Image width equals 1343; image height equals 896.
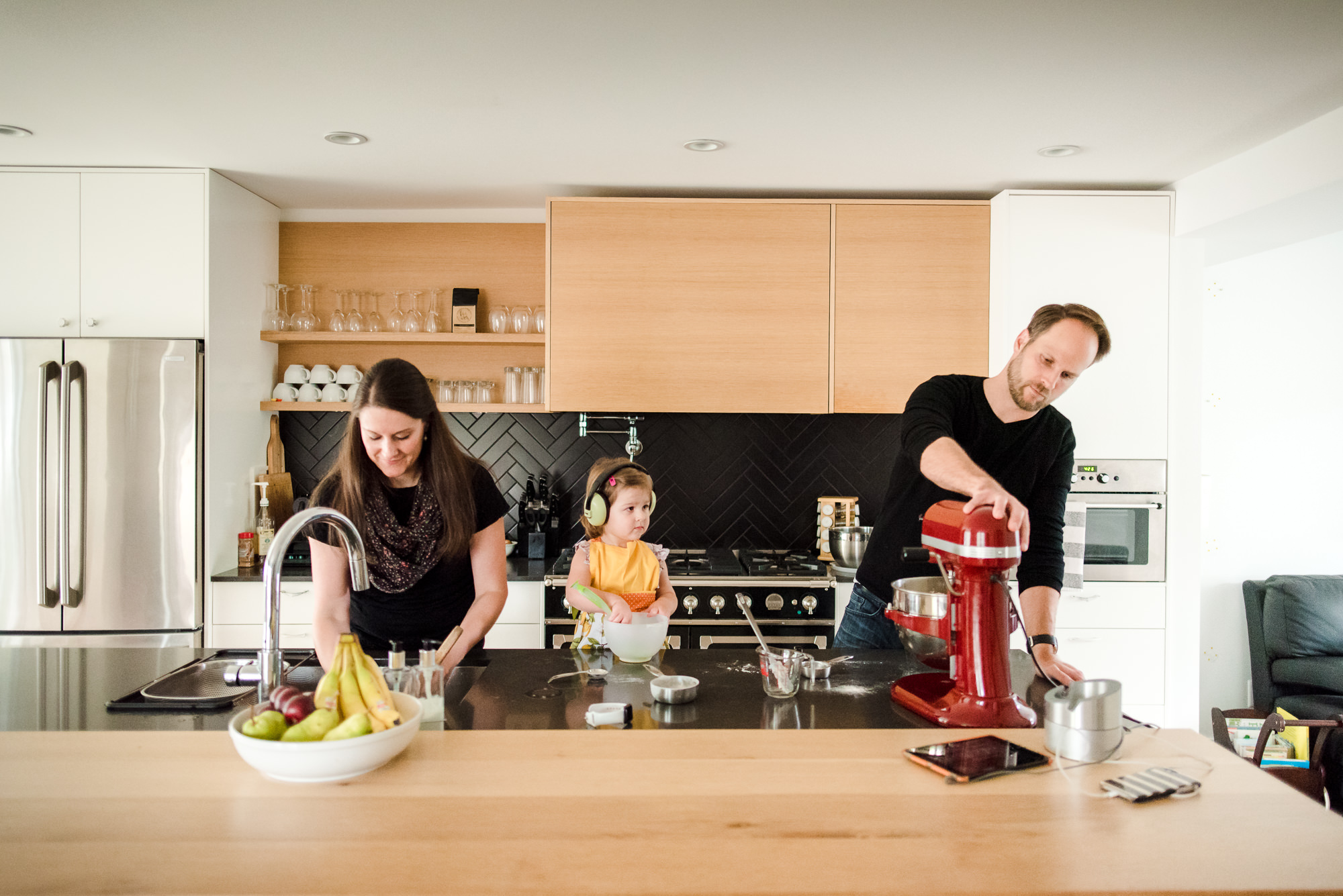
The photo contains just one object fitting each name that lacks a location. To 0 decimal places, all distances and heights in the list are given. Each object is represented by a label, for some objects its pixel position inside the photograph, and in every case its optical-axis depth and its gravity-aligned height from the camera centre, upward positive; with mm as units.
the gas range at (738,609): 3250 -657
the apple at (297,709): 1149 -385
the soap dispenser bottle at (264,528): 3449 -402
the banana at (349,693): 1183 -374
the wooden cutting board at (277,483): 3633 -224
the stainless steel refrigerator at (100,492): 3043 -229
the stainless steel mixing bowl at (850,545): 3400 -436
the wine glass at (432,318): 3584 +501
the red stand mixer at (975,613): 1362 -298
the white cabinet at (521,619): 3281 -731
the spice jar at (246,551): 3395 -487
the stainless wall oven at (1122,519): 3301 -309
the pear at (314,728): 1121 -401
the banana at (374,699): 1168 -382
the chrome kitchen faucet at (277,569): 1183 -207
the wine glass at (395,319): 3635 +502
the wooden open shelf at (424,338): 3564 +414
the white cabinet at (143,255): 3166 +672
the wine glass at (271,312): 3650 +531
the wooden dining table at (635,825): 918 -482
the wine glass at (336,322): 3584 +480
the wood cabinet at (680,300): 3432 +570
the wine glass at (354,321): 3617 +487
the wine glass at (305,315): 3635 +514
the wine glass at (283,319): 3652 +499
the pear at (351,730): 1118 -401
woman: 1793 -216
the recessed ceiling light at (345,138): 2818 +1012
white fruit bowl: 1093 -432
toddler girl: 2430 -327
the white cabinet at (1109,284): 3305 +629
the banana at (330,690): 1188 -371
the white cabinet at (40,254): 3139 +663
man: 1831 -28
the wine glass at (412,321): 3605 +489
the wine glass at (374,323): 3658 +489
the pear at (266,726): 1115 -398
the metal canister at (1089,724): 1213 -415
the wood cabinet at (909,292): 3449 +614
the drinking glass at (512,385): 3627 +221
